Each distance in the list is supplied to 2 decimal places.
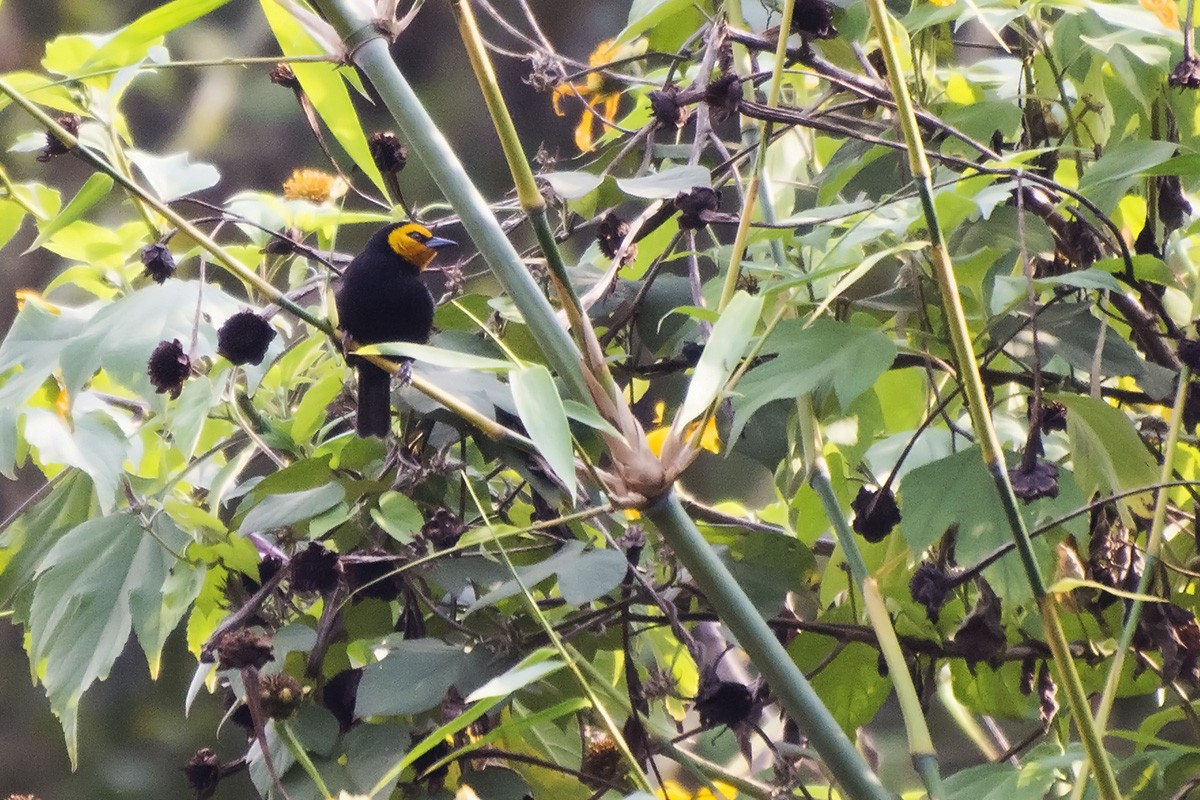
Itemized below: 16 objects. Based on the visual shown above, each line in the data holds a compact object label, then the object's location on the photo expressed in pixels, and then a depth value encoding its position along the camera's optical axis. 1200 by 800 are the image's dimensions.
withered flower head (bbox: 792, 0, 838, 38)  13.46
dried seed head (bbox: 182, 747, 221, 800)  13.49
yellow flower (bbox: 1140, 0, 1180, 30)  13.46
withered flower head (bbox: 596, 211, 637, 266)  13.60
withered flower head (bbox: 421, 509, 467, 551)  13.49
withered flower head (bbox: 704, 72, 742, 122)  13.41
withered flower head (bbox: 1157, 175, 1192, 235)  13.53
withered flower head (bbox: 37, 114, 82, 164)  13.55
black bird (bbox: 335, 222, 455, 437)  14.13
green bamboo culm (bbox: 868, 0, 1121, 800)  13.22
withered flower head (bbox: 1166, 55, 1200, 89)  13.44
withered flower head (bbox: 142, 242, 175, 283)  13.56
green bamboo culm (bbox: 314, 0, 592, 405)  13.32
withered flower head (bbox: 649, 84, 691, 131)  13.46
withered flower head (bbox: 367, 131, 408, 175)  13.59
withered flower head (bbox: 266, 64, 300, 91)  13.63
